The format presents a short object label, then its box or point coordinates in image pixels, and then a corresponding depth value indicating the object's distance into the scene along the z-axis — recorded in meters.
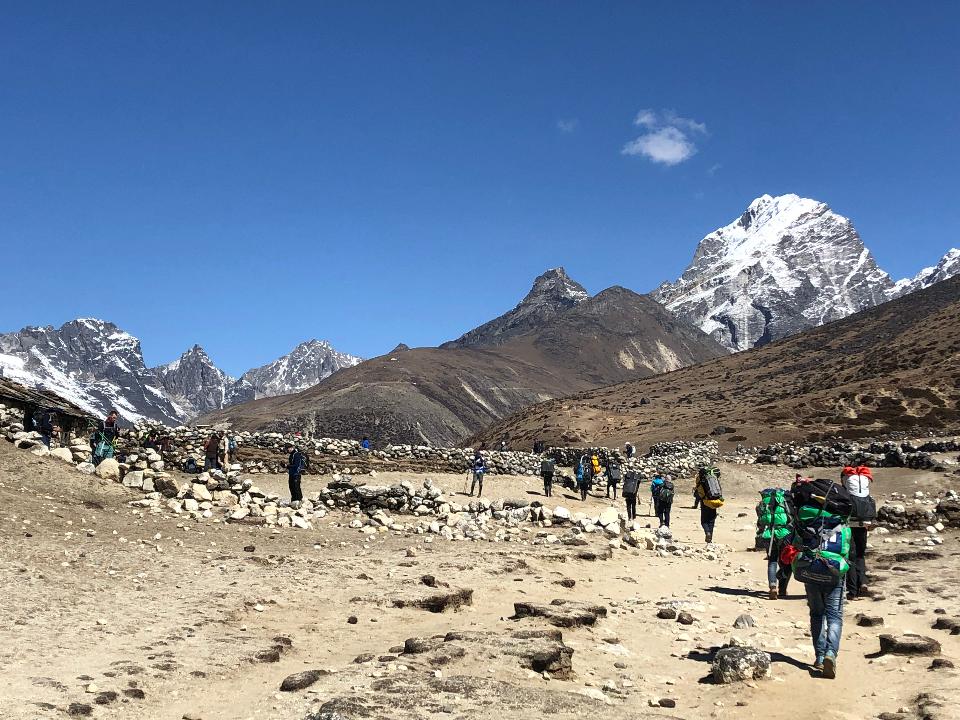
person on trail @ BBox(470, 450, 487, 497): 31.86
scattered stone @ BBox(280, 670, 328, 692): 7.71
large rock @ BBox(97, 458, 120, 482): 18.06
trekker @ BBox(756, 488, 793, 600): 13.77
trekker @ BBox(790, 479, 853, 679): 8.76
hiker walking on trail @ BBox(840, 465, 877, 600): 9.77
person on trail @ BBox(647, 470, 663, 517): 25.05
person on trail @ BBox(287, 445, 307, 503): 22.32
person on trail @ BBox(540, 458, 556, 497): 34.56
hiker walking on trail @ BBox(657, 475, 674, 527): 23.98
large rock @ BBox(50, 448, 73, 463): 18.61
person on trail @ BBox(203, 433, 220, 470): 28.05
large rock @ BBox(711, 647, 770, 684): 8.47
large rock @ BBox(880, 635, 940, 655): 9.33
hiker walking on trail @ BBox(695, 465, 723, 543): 19.06
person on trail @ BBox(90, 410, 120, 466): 21.50
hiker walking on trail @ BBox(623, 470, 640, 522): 27.53
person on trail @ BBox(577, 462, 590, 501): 35.97
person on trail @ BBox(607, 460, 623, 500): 36.09
